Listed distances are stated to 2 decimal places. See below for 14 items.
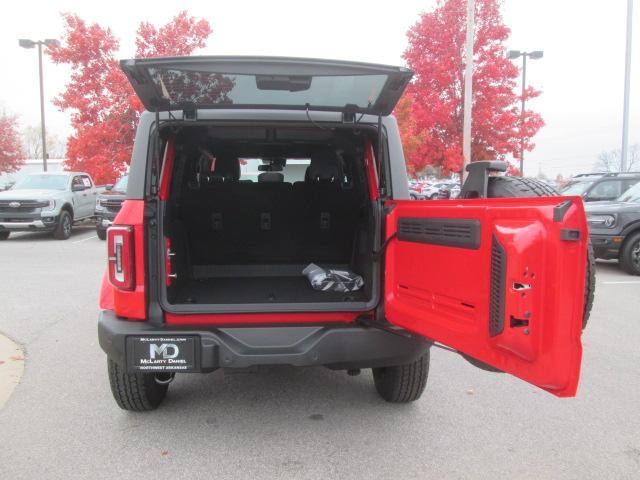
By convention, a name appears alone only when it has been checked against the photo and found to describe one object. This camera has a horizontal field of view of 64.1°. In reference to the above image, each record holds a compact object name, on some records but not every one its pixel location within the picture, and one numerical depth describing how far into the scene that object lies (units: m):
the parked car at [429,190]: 34.78
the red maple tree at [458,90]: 17.03
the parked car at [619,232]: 8.89
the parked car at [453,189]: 30.39
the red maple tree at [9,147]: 37.22
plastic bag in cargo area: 3.80
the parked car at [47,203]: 13.23
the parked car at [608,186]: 10.87
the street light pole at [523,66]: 17.47
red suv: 1.98
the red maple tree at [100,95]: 17.02
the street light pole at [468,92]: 13.23
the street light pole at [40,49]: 19.41
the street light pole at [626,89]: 16.31
